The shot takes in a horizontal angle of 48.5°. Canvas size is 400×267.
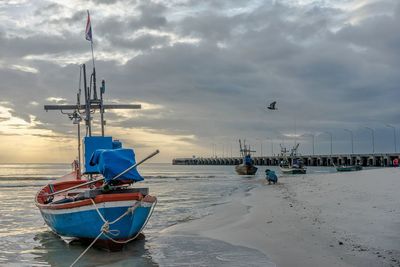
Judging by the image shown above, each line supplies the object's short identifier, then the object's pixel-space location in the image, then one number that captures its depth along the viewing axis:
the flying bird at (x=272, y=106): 45.22
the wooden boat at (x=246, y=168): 83.88
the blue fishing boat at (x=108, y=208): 12.77
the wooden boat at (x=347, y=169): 80.62
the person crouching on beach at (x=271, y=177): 48.78
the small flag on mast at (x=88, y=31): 19.61
